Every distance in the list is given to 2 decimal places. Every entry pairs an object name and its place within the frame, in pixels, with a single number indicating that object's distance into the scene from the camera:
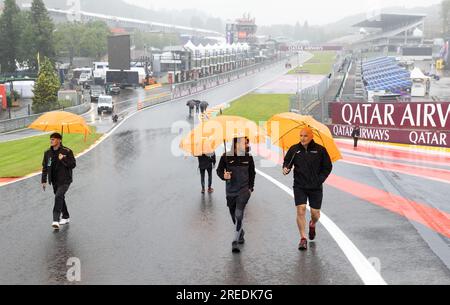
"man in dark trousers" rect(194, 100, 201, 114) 41.94
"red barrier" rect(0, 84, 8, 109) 52.97
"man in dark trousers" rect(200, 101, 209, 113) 41.88
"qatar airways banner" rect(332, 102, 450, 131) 25.02
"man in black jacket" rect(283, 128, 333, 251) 8.72
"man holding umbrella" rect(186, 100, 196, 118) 41.93
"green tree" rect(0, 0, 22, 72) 92.12
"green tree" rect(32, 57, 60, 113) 53.28
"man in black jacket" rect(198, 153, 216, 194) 13.74
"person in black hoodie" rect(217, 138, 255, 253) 8.76
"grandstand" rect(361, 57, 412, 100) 53.78
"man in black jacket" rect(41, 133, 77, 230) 10.38
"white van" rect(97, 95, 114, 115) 46.75
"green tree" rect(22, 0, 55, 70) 88.69
